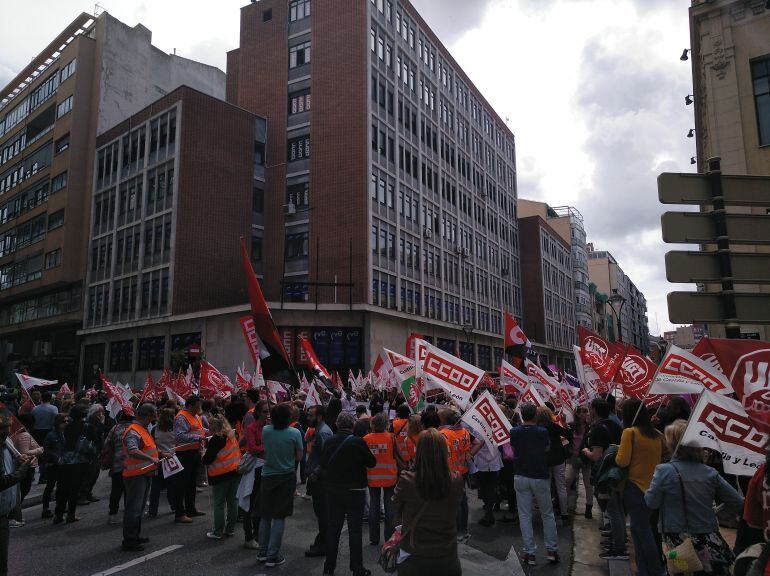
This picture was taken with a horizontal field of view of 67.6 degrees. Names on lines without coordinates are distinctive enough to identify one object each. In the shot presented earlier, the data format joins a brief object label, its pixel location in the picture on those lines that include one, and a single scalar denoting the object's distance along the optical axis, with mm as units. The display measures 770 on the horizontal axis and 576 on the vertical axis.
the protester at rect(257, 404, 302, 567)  6965
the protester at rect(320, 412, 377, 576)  6535
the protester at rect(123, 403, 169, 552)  7680
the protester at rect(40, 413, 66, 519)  9242
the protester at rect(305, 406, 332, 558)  7344
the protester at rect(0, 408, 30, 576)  5746
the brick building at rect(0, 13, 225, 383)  47156
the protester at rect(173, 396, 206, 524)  9336
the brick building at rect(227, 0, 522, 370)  38250
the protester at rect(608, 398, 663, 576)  5730
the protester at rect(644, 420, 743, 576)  4781
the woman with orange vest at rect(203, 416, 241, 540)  8188
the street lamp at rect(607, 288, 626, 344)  27850
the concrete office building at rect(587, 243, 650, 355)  117000
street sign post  4961
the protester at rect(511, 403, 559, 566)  6980
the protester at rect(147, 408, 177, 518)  9352
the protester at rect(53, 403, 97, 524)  9172
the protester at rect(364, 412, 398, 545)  7770
